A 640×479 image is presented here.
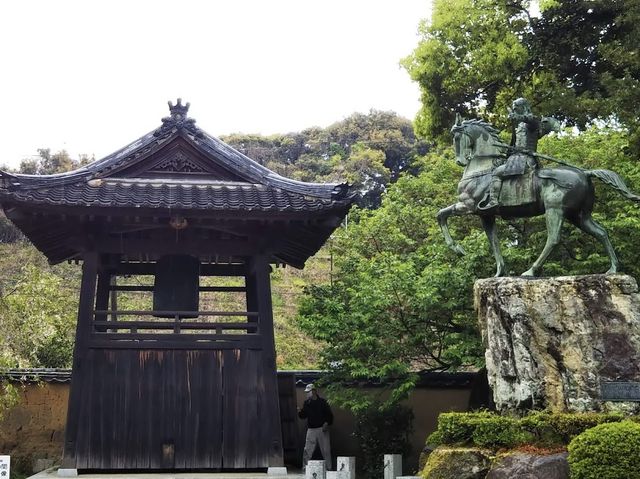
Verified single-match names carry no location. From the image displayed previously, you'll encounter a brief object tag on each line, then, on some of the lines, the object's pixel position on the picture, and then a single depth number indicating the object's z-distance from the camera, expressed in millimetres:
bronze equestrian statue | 11281
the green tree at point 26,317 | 14055
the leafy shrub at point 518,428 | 9609
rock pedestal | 10383
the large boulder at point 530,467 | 9078
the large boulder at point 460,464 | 9617
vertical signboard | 10546
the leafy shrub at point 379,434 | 16297
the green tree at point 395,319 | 15305
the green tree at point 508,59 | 18766
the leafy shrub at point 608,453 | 8203
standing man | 15797
